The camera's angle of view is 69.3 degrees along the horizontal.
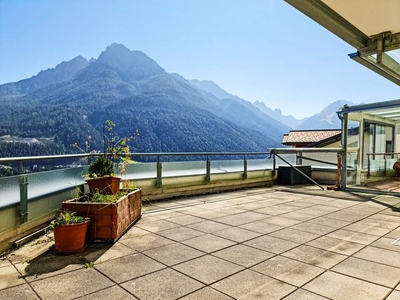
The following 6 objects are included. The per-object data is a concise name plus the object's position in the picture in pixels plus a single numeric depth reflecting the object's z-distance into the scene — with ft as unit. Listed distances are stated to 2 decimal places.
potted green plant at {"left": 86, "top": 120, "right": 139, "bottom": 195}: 12.03
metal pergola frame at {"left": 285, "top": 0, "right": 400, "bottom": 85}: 10.98
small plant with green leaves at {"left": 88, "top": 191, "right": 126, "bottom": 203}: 11.12
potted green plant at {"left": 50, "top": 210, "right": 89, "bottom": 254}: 9.34
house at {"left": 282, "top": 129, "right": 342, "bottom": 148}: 64.44
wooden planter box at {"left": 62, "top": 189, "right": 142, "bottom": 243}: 10.41
